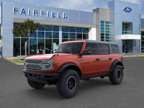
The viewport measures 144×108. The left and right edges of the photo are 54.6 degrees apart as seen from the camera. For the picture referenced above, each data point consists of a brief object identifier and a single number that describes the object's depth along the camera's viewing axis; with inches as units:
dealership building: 794.4
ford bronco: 181.1
